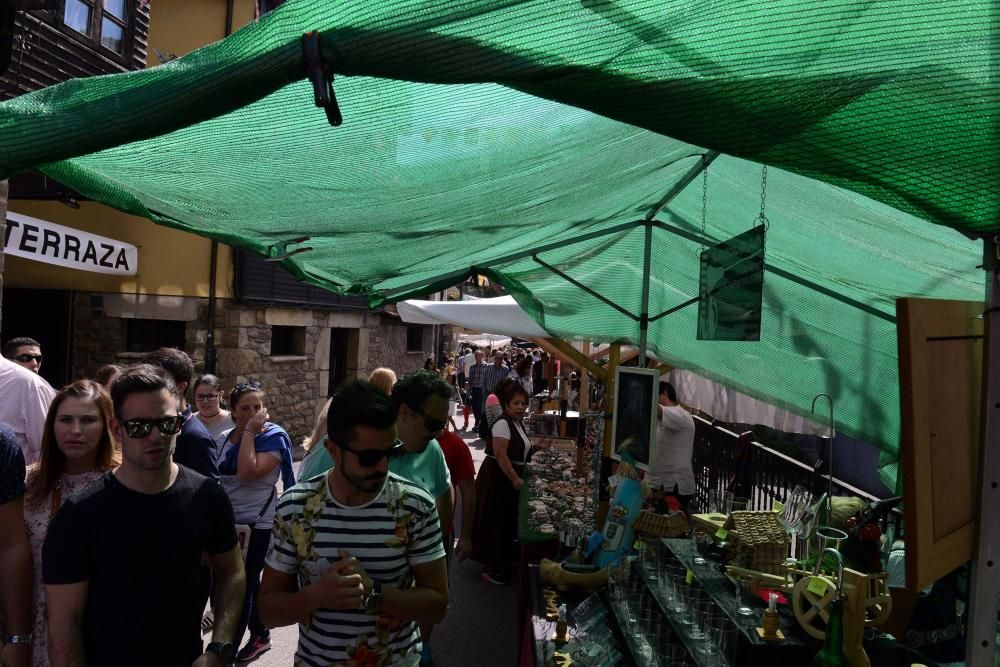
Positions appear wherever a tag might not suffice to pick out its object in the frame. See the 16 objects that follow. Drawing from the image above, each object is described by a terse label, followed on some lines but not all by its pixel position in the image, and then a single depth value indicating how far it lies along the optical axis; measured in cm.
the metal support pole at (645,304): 458
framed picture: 407
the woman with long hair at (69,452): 272
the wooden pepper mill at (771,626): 230
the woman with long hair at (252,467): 431
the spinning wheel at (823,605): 222
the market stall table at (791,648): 226
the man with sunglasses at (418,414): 333
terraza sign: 659
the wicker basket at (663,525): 366
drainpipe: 1114
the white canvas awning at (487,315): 841
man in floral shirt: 212
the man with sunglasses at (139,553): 217
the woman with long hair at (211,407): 473
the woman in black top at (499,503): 643
